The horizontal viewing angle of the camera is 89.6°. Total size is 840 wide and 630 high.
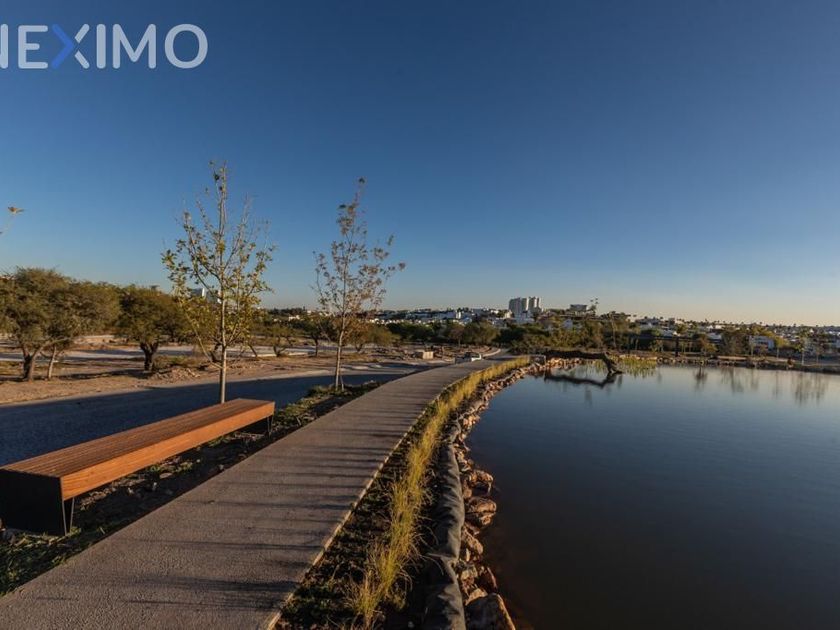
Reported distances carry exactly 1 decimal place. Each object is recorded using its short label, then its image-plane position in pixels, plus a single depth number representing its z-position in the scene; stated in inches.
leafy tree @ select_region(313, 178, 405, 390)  476.4
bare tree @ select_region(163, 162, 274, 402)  288.0
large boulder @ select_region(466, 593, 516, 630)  117.0
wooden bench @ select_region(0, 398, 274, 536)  133.6
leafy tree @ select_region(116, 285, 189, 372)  703.1
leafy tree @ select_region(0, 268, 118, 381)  543.2
